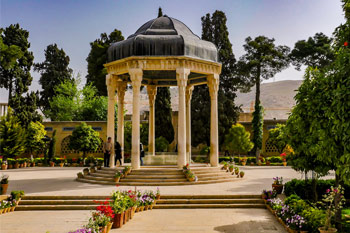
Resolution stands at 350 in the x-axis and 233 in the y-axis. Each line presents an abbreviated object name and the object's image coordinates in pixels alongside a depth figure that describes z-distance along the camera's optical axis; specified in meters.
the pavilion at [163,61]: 15.48
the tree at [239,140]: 31.86
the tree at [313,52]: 42.69
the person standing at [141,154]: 18.05
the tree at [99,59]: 42.66
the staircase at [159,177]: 14.20
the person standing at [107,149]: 16.75
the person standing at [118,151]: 17.78
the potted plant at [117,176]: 14.27
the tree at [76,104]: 41.22
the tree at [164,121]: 28.62
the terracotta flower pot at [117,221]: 8.27
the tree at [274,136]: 31.71
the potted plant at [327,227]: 6.60
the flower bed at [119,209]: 7.45
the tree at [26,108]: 30.64
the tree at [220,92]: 34.49
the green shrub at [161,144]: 26.72
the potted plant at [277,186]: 12.51
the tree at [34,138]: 29.47
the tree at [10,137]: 27.02
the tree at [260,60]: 37.22
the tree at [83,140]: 27.56
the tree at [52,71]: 48.31
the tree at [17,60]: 34.59
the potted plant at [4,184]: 11.73
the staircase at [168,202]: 10.83
